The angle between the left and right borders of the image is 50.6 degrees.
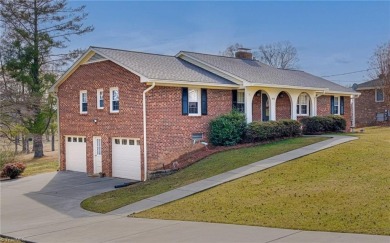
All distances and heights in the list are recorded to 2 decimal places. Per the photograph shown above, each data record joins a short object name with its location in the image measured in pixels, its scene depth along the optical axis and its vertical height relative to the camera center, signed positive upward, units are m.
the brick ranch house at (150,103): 18.95 +0.82
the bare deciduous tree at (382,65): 38.22 +4.95
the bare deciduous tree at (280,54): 62.09 +9.61
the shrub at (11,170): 22.91 -2.82
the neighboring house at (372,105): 39.91 +1.07
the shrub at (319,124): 24.75 -0.47
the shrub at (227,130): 20.80 -0.63
